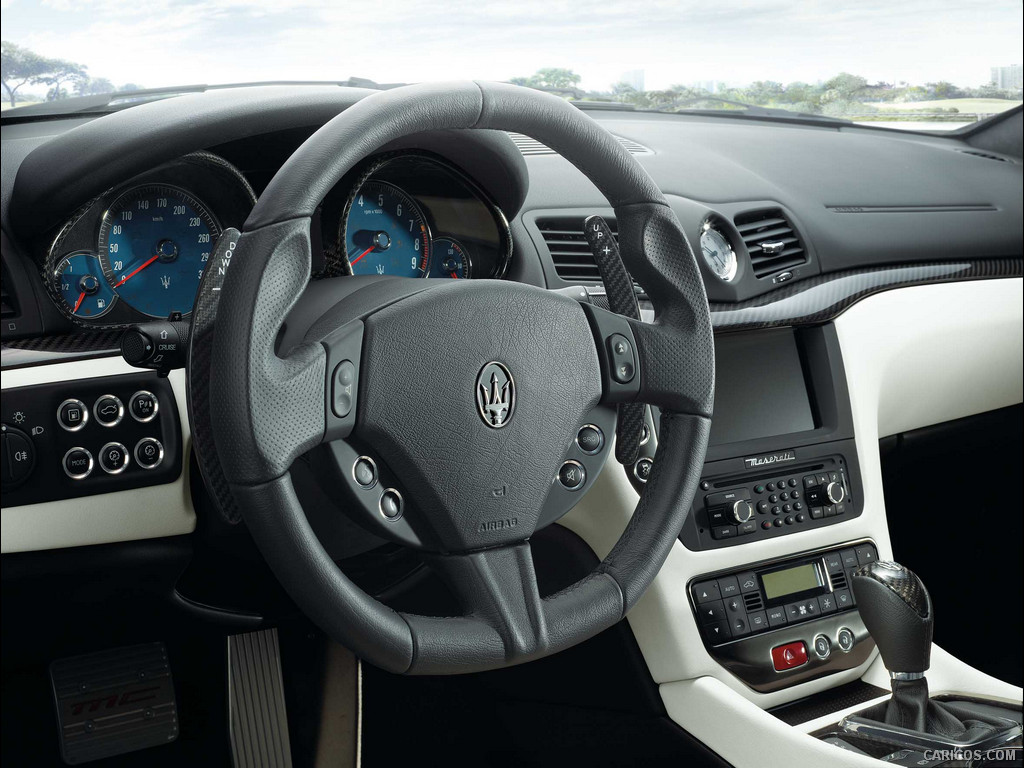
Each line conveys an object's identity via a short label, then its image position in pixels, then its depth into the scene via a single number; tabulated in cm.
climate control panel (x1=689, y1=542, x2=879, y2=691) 170
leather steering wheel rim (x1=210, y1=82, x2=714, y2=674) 100
